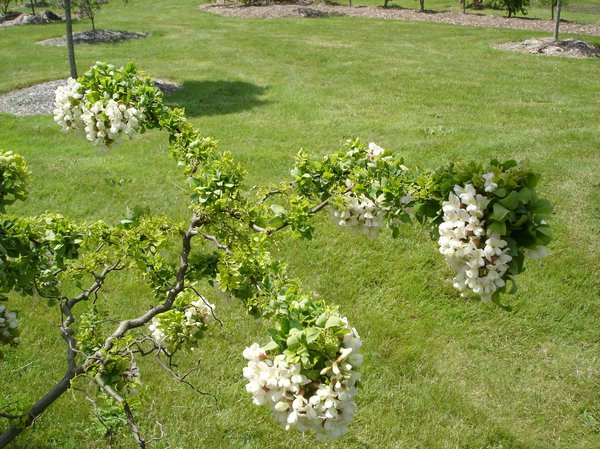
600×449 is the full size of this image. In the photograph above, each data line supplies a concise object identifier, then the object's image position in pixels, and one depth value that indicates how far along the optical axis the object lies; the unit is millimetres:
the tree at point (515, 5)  27203
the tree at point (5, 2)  28481
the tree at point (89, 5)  18312
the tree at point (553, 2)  23612
